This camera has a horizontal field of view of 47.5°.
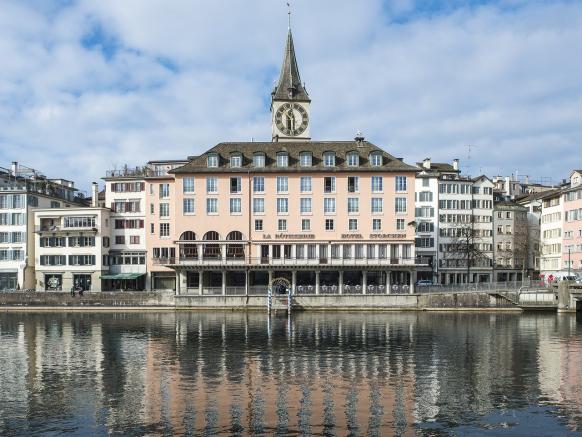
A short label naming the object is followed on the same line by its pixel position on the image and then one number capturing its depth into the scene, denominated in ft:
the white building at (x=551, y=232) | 376.07
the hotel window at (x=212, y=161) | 314.76
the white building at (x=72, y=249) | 343.26
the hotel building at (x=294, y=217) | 306.55
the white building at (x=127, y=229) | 348.59
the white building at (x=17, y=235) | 349.00
